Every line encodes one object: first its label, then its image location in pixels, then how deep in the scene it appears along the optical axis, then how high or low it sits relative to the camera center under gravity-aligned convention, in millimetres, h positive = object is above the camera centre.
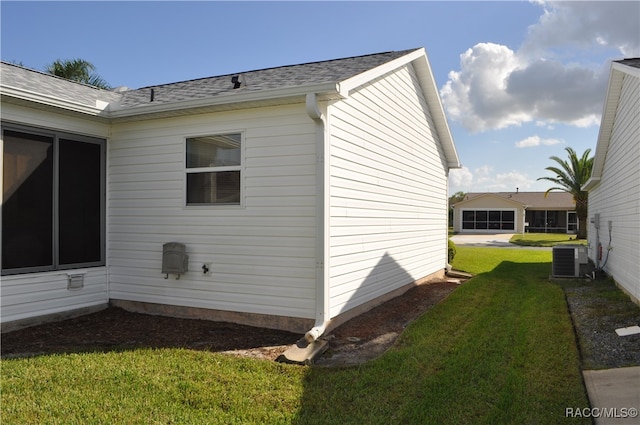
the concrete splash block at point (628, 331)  5613 -1581
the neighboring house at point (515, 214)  37844 -58
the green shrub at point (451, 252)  14000 -1323
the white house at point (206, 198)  5758 +202
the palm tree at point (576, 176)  29438 +2651
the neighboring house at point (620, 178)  7262 +763
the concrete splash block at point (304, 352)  4624 -1604
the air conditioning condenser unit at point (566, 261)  11109 -1263
